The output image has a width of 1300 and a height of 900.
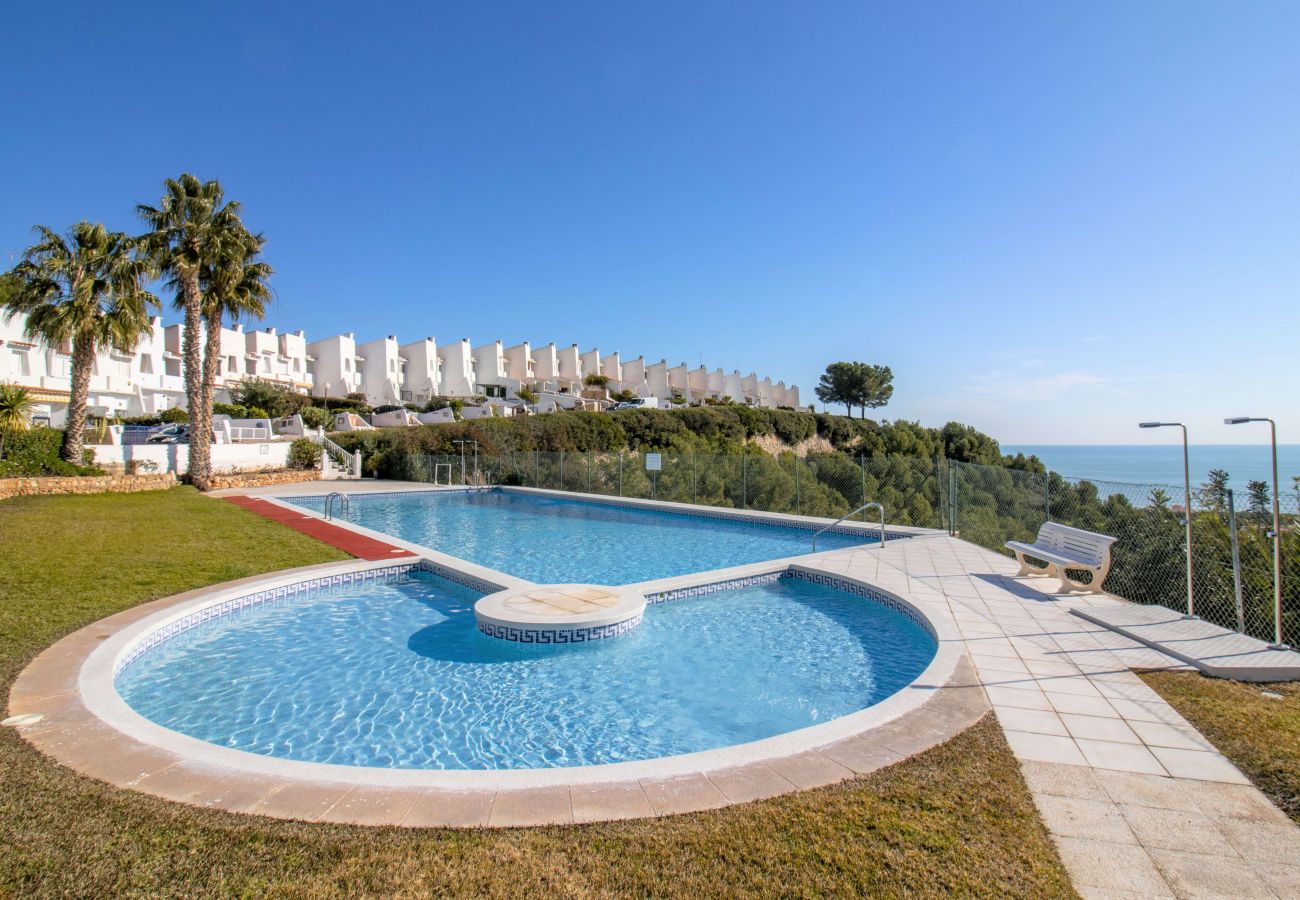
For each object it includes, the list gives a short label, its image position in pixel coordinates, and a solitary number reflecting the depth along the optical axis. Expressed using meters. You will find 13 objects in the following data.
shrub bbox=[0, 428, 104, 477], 17.00
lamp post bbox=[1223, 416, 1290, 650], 5.05
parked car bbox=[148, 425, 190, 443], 26.66
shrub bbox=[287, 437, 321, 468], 27.08
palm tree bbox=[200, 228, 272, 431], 20.31
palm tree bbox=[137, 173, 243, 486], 19.30
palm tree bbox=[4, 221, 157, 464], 17.41
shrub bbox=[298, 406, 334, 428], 36.78
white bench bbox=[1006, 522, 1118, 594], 6.85
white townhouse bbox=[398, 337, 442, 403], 55.49
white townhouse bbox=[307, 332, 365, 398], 52.47
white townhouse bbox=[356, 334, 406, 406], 53.28
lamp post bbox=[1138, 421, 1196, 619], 5.66
